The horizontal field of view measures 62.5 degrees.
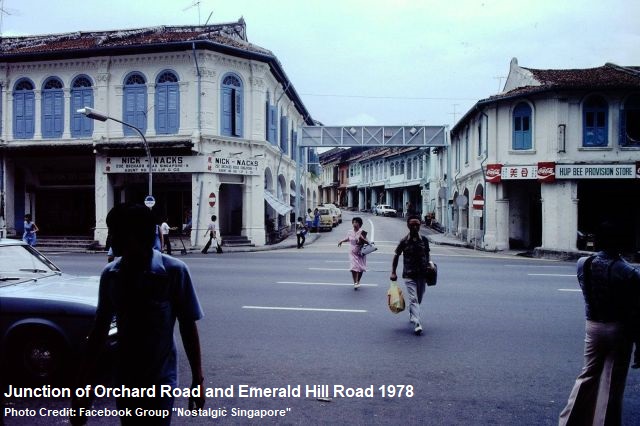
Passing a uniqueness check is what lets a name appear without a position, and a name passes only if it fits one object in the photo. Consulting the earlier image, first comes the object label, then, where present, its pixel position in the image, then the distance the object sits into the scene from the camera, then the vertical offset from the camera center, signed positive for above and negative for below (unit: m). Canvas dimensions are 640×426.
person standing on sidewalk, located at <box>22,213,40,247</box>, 18.66 -0.69
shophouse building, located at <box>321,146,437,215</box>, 53.69 +4.19
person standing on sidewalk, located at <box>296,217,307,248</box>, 25.30 -1.02
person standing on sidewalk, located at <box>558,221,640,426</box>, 4.02 -0.95
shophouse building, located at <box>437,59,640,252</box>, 23.22 +2.46
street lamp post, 17.91 +3.34
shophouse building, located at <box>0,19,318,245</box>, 24.09 +4.16
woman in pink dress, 11.39 -0.96
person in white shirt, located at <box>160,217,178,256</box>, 18.06 -0.77
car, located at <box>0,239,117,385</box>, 5.03 -1.18
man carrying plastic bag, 7.66 -0.80
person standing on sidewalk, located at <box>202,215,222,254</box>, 21.62 -0.97
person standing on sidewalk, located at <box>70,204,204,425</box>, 2.83 -0.56
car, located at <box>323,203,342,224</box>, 44.61 -0.20
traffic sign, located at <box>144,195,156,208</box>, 20.41 +0.38
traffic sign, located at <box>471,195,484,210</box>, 24.06 +0.35
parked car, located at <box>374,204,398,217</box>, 57.72 -0.03
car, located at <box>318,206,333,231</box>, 38.59 -0.62
